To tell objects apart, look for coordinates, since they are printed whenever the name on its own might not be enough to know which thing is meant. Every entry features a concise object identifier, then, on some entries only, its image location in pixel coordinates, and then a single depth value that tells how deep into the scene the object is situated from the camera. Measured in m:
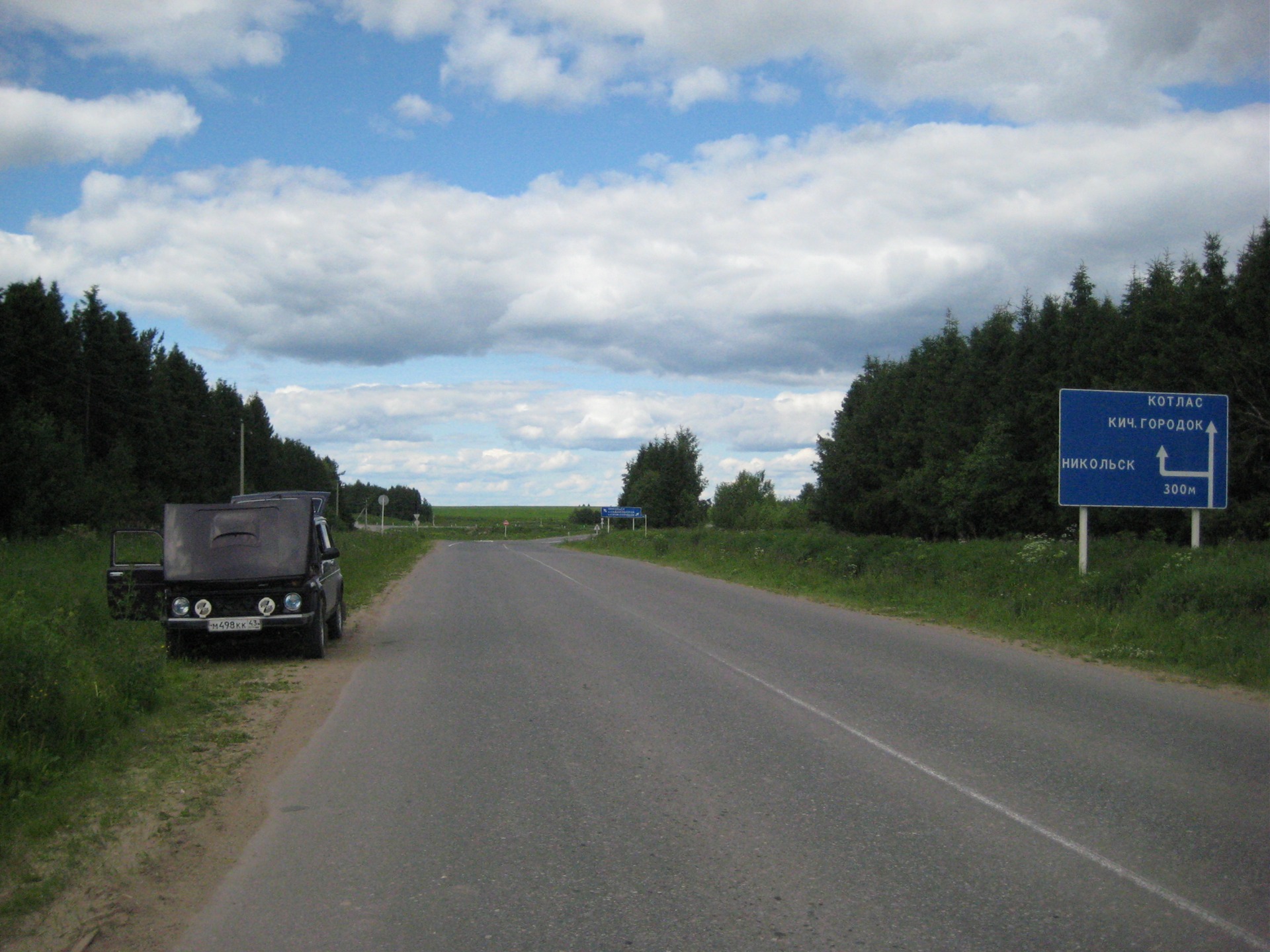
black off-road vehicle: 11.67
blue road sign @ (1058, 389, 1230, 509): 17.12
